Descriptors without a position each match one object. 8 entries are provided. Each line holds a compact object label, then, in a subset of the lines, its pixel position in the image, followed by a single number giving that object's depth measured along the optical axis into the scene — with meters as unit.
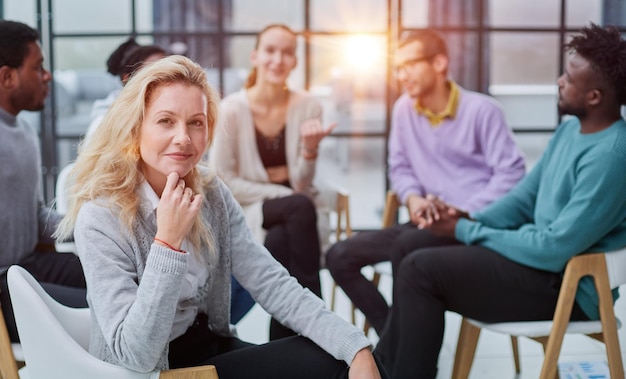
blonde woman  1.51
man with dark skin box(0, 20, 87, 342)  2.45
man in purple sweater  3.17
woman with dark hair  3.22
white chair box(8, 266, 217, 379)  1.52
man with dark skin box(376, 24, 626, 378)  2.28
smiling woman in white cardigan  3.22
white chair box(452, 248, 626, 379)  2.26
